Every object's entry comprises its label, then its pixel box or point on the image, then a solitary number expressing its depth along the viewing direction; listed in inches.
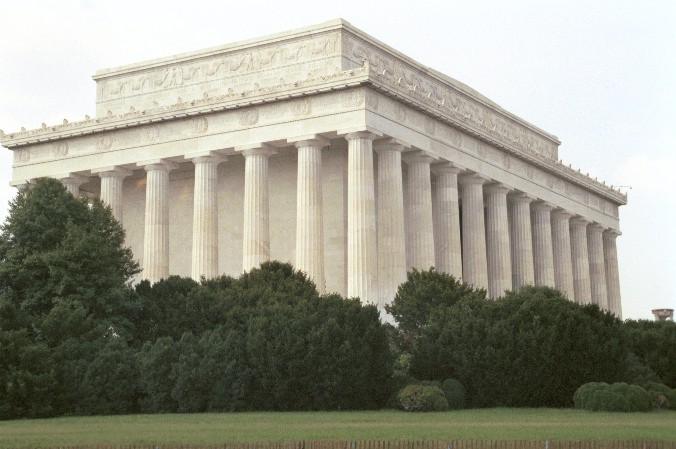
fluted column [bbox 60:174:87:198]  3949.3
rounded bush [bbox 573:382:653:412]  2329.0
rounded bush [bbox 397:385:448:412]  2340.1
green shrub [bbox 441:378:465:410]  2454.5
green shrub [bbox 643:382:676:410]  2536.9
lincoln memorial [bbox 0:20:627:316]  3403.1
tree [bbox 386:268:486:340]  2878.9
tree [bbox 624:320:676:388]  3078.2
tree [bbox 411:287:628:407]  2512.3
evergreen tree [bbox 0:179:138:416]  2316.7
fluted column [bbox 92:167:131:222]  3858.3
